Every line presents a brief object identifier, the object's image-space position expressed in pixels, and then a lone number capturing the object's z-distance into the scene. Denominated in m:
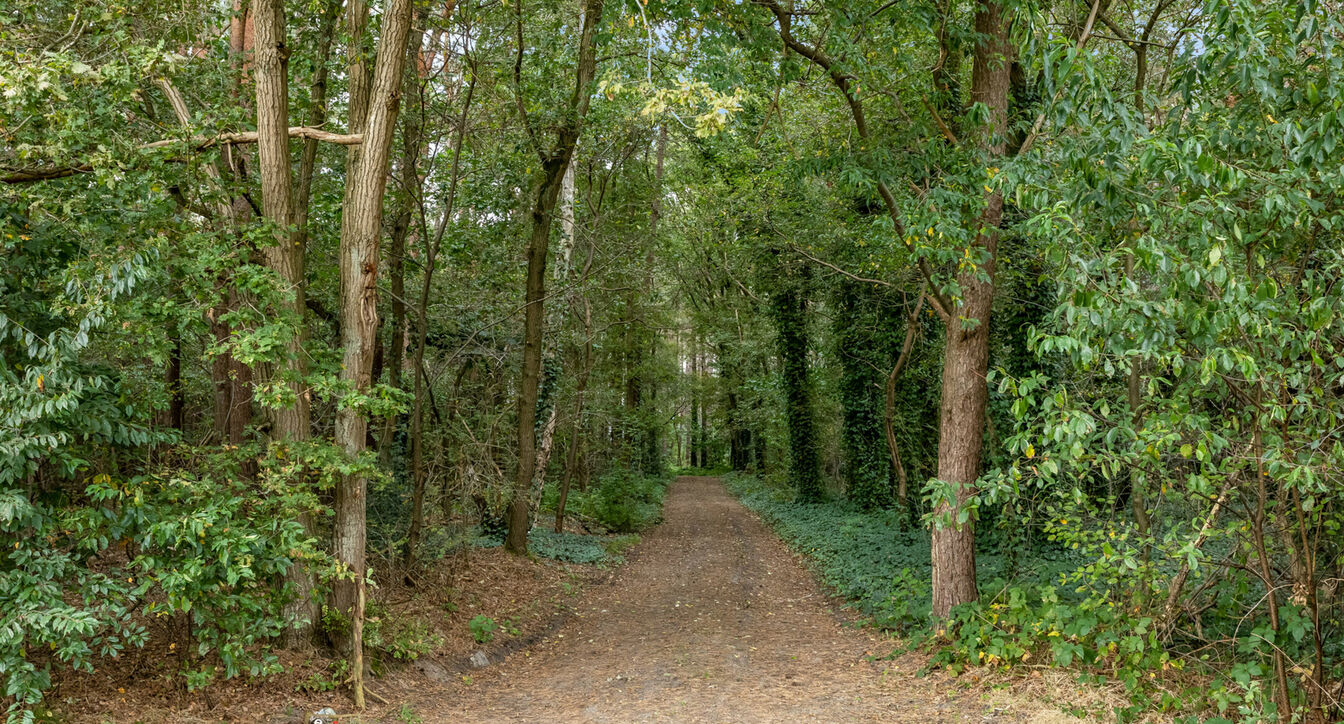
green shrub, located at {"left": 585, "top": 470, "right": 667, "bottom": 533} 17.83
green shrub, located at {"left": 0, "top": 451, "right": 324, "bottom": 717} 4.52
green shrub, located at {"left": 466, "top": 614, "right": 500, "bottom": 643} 8.78
